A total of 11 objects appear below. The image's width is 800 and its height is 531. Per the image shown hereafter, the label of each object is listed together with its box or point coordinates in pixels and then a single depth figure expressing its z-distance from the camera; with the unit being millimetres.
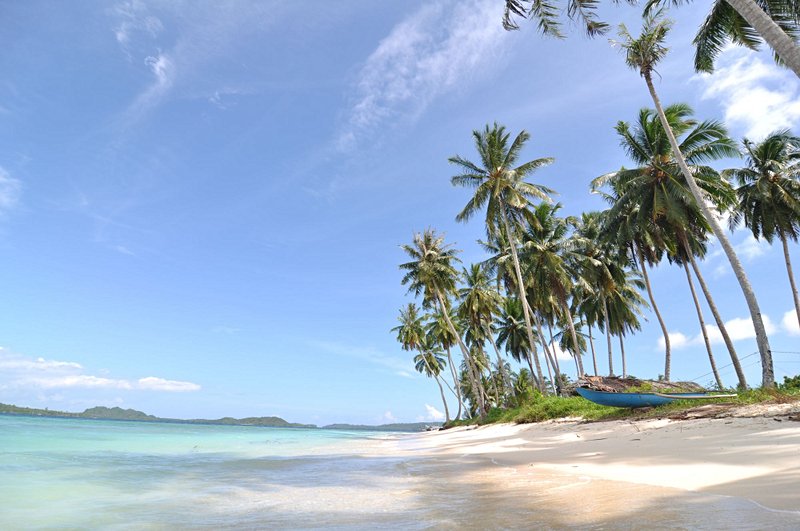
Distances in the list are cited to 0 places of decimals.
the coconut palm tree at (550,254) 25719
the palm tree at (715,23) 11688
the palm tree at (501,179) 23938
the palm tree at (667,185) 17656
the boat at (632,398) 12459
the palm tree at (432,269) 32156
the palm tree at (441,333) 40750
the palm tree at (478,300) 34406
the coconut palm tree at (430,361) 53200
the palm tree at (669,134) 12484
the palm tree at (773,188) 22047
